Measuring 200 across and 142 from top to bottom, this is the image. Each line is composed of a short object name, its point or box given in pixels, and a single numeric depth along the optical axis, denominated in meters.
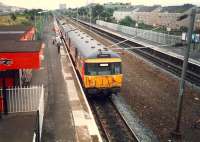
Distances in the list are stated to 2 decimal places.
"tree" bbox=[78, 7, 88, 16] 145.96
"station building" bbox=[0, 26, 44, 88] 13.76
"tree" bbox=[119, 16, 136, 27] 80.04
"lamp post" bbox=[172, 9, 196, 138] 13.83
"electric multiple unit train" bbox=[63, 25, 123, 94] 17.88
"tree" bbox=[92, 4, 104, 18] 115.88
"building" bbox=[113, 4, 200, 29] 69.19
